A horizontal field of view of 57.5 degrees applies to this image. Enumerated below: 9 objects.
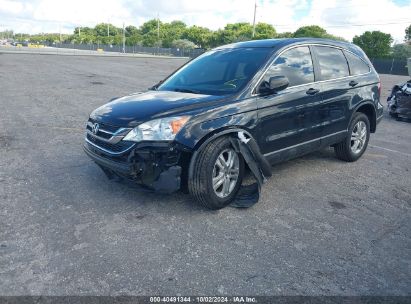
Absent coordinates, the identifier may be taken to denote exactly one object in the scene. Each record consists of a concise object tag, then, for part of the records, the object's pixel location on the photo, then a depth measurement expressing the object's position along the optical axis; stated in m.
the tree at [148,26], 134.91
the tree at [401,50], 61.28
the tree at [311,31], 72.15
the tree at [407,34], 71.75
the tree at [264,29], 97.62
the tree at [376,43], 59.22
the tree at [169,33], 98.59
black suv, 3.69
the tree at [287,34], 75.84
